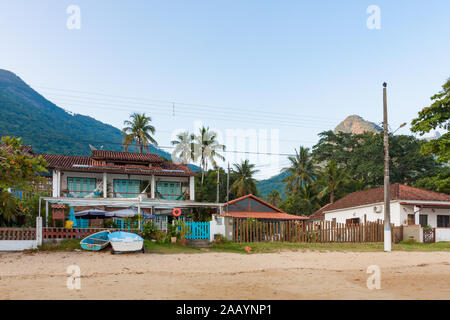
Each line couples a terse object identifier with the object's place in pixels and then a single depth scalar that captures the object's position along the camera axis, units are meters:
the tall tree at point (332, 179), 49.97
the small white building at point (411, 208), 31.22
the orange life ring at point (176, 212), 25.14
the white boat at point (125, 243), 18.92
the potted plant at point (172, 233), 22.33
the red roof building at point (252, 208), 38.69
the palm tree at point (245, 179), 58.62
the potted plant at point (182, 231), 22.25
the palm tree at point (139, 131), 56.44
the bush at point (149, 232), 22.52
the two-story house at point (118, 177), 35.88
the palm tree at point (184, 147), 57.38
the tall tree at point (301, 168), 58.31
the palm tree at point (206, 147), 57.59
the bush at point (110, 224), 24.82
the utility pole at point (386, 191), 22.38
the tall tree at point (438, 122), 25.78
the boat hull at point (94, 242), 19.75
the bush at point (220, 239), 23.35
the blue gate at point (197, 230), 23.67
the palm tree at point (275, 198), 69.62
